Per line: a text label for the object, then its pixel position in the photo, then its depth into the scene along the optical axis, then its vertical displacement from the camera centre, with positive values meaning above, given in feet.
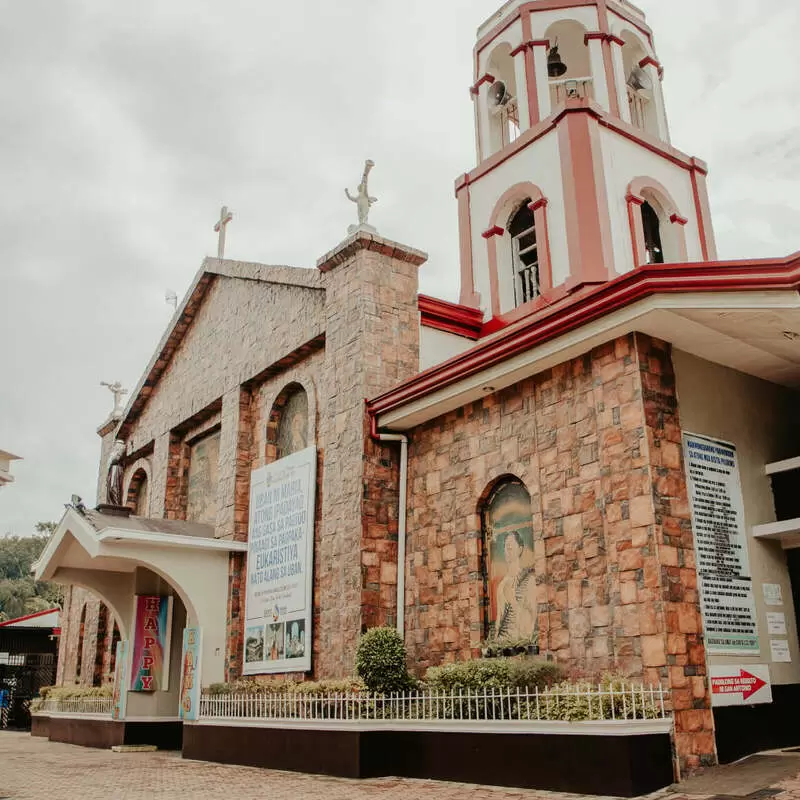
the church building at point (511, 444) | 30.25 +10.37
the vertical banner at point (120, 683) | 54.85 -0.05
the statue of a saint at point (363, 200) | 47.16 +25.11
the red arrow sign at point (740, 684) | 29.11 -0.54
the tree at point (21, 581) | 216.95 +30.29
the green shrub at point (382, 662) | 35.91 +0.57
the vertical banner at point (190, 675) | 46.65 +0.31
